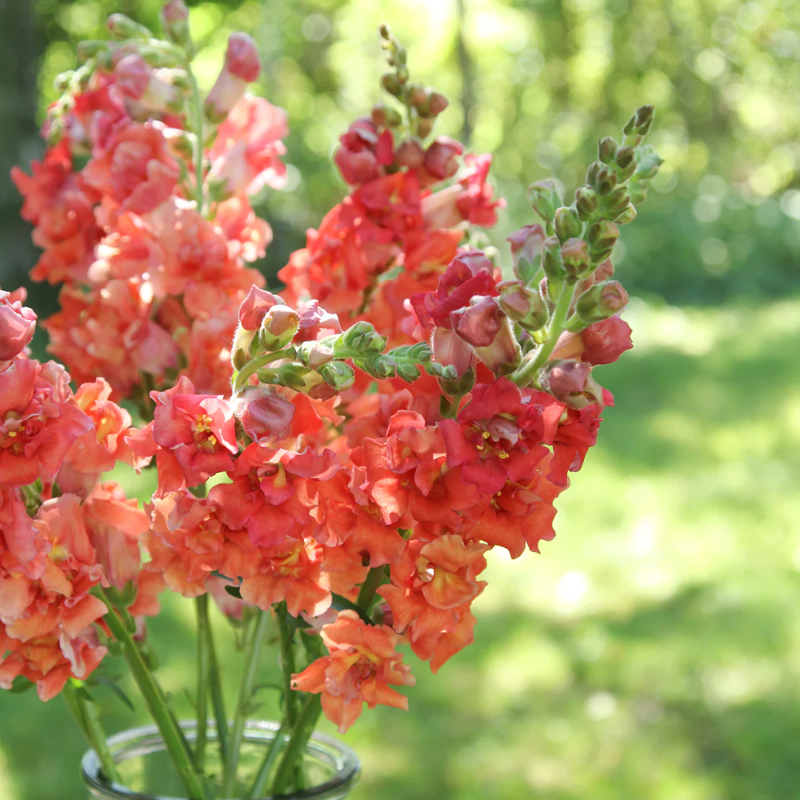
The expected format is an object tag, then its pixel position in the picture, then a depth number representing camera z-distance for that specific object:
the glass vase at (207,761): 0.74
